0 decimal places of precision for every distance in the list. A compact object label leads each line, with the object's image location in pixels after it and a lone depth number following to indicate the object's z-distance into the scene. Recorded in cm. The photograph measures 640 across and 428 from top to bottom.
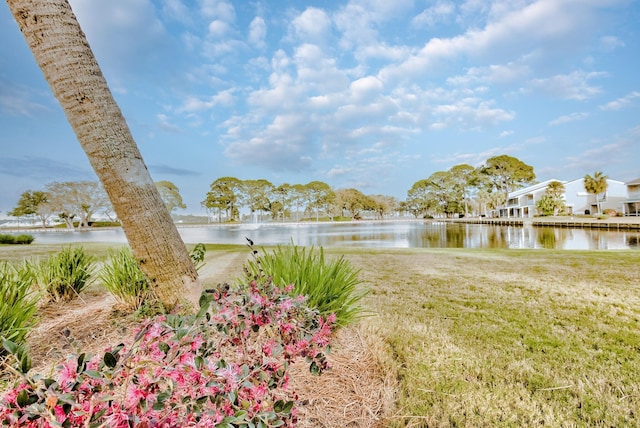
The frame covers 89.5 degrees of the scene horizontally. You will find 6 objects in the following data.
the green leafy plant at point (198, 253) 263
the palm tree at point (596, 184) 4097
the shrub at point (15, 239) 1599
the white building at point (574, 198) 4316
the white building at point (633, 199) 3428
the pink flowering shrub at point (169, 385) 73
